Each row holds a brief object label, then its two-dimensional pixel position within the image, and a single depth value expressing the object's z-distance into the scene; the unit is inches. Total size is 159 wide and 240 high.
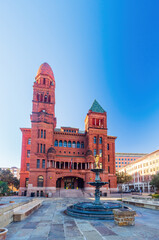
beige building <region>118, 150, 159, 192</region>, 2832.9
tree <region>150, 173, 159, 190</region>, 1791.6
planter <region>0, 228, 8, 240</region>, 282.4
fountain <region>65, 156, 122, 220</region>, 559.5
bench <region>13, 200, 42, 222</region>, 513.8
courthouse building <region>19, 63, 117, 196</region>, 1910.7
